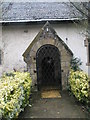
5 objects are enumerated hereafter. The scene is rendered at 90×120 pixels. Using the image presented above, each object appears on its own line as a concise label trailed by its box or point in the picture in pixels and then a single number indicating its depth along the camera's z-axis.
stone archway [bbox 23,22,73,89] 8.98
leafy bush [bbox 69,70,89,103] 6.46
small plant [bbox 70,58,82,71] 9.24
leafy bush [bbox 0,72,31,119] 4.28
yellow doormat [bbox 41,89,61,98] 8.46
